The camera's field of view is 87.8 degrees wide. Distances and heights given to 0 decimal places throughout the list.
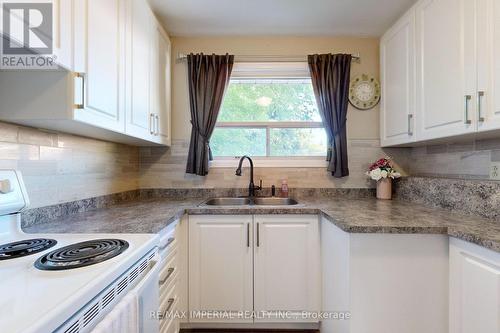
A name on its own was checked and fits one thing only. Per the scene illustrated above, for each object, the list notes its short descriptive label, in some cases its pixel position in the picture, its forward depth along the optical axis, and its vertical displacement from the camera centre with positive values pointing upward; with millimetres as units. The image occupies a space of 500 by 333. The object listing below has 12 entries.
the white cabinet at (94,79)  1033 +402
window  2395 +426
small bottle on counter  2266 -199
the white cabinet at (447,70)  1234 +553
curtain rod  2326 +979
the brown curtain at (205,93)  2230 +642
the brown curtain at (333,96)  2230 +619
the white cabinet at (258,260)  1741 -624
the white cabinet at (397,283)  1229 -553
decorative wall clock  2309 +672
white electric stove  557 -299
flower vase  2166 -175
